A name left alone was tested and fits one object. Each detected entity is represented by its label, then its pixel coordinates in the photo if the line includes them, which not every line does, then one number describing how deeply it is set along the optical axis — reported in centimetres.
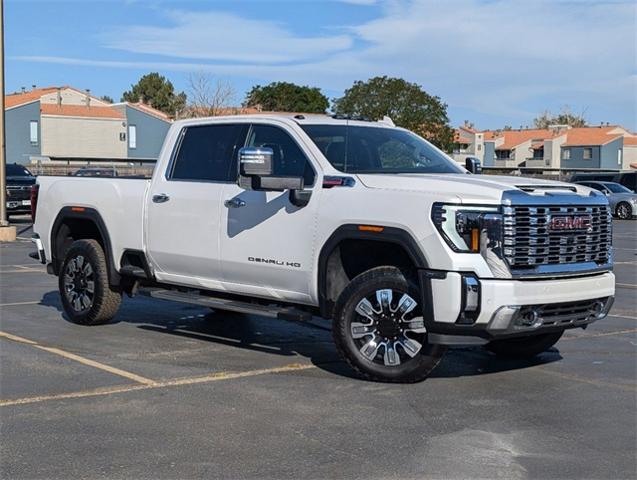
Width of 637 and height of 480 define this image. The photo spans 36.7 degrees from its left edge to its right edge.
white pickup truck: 677
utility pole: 2094
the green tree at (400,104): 6600
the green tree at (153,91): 10244
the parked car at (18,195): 2697
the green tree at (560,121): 12319
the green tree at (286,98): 7106
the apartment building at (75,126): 6519
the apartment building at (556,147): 9238
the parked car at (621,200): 3747
